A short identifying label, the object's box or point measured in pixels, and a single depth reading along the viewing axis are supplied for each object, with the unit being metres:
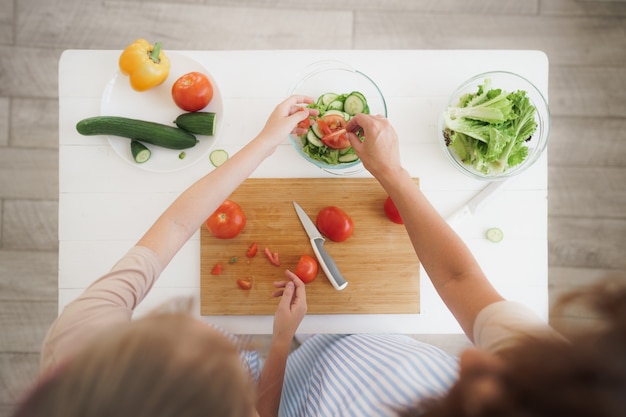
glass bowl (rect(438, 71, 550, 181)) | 1.40
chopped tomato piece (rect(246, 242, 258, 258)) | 1.50
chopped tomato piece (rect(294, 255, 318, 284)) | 1.46
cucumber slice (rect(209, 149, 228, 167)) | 1.50
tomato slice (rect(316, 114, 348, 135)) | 1.35
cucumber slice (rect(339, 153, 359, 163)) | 1.43
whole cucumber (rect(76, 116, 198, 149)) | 1.45
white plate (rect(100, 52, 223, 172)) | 1.49
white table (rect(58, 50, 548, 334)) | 1.50
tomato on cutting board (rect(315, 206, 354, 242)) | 1.45
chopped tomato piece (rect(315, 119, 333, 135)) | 1.35
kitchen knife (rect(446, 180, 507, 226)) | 1.46
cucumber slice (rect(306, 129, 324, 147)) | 1.39
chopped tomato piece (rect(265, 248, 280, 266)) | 1.50
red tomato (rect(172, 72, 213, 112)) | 1.42
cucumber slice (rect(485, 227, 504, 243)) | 1.50
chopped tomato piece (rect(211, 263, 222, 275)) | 1.50
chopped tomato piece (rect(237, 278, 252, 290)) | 1.50
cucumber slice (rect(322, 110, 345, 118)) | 1.36
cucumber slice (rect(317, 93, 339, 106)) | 1.43
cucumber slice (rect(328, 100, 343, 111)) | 1.41
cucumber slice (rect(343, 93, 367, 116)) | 1.39
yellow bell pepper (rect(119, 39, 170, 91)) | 1.42
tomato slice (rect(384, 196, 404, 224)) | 1.45
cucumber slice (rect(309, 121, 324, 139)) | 1.38
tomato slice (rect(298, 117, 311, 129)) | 1.39
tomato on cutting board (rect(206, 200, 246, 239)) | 1.43
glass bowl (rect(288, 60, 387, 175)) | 1.46
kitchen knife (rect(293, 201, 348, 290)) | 1.46
